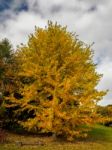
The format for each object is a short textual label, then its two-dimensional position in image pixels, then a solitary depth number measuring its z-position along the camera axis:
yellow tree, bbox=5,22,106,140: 10.08
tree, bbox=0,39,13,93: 11.36
